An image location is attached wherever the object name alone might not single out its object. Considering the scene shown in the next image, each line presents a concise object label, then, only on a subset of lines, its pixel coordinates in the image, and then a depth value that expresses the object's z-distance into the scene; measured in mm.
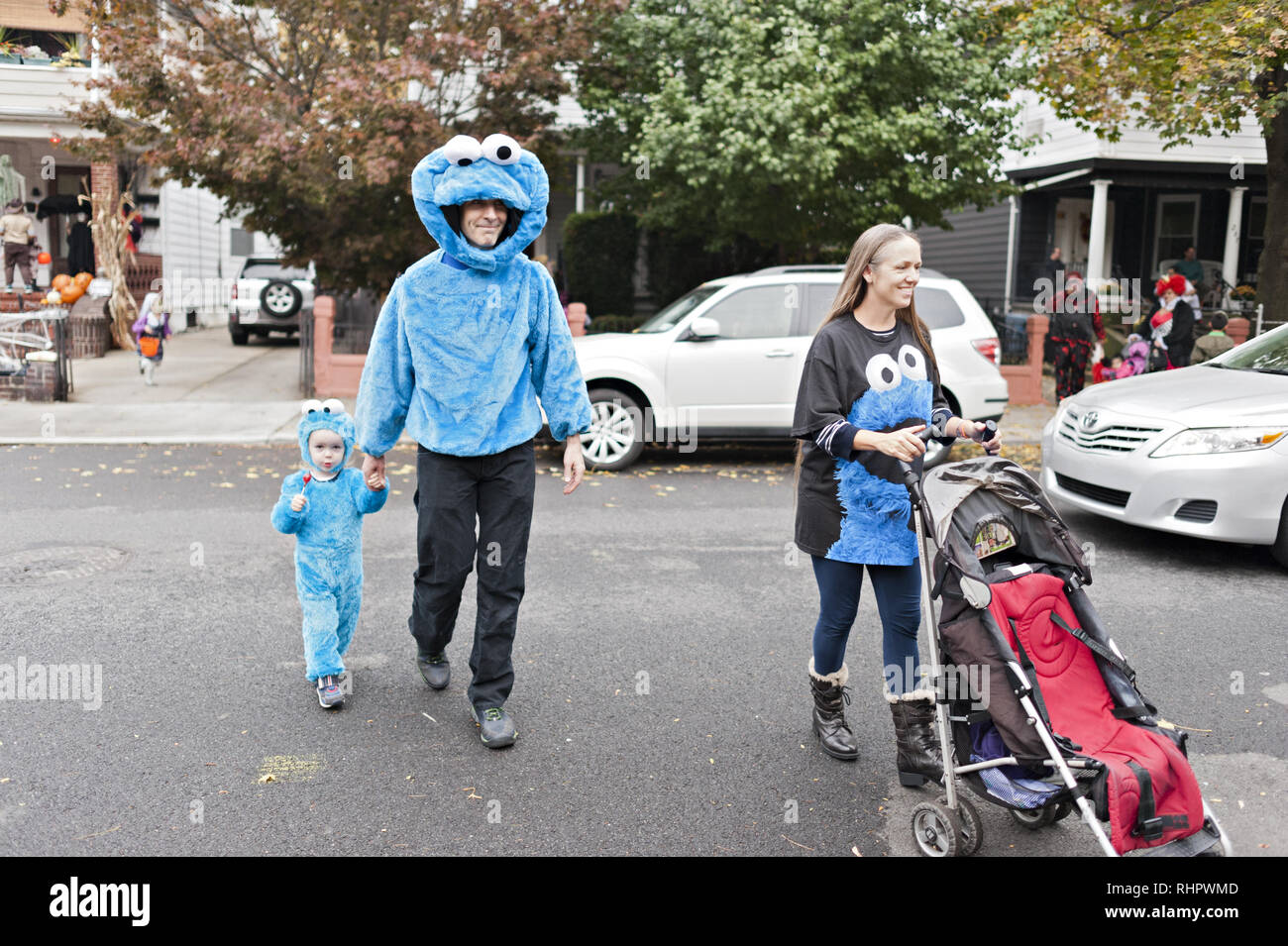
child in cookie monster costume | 4543
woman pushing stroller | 3875
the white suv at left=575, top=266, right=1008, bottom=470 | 10477
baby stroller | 3141
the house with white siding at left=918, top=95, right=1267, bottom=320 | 21938
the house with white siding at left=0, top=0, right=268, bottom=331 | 19250
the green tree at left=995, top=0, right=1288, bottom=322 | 12180
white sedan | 6895
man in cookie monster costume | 4133
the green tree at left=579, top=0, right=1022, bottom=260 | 13352
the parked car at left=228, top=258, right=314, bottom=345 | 21125
